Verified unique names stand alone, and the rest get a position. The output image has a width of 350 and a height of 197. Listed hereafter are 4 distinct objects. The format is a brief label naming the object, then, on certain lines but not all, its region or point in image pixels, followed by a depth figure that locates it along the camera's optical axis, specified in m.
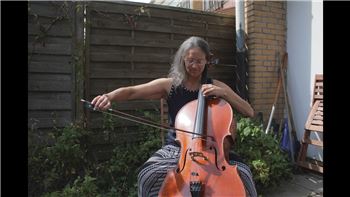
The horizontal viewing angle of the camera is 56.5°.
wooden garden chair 3.48
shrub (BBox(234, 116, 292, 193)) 2.98
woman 1.60
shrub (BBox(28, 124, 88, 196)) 2.69
